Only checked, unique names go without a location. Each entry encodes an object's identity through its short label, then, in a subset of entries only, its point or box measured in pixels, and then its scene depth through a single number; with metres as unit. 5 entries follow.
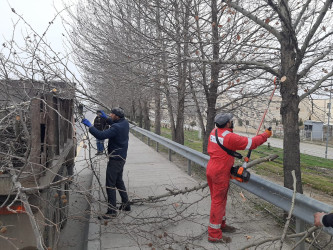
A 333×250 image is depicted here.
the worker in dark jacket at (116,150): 5.25
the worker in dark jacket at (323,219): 2.69
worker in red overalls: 4.19
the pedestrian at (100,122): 6.17
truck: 3.16
